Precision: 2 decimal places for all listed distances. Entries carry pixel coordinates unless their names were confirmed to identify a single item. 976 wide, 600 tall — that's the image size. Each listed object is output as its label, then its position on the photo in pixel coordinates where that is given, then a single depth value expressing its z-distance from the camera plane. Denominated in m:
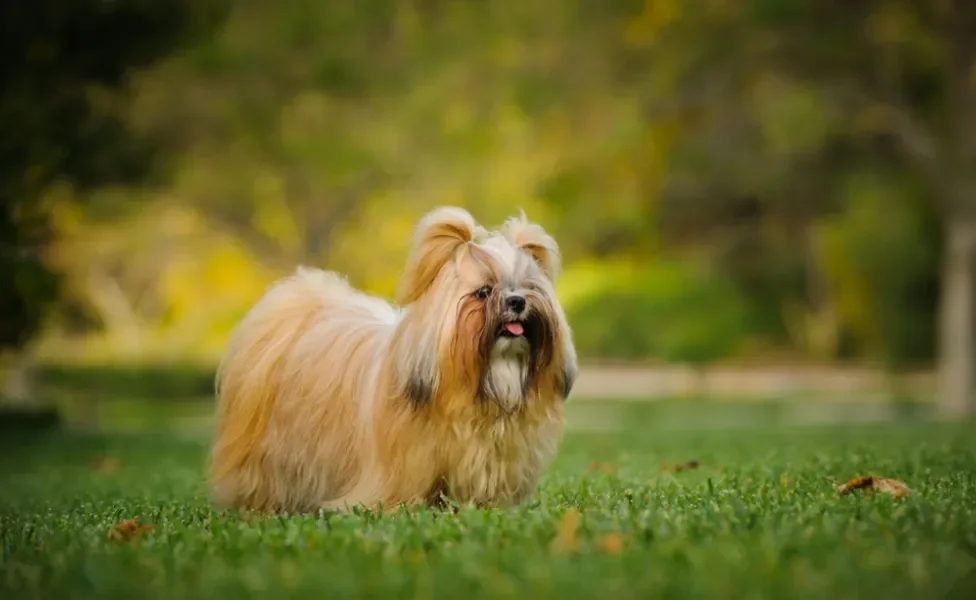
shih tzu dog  6.50
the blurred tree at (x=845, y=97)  22.80
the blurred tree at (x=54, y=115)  16.25
